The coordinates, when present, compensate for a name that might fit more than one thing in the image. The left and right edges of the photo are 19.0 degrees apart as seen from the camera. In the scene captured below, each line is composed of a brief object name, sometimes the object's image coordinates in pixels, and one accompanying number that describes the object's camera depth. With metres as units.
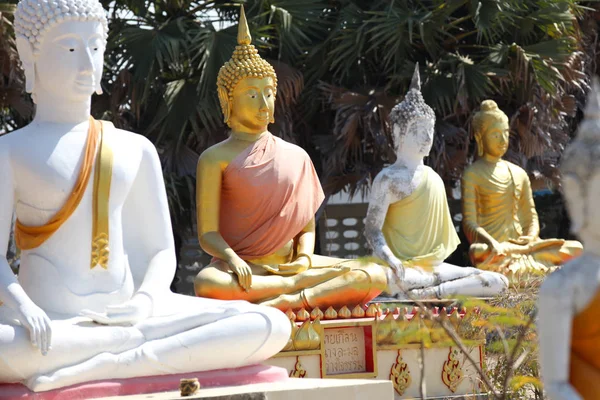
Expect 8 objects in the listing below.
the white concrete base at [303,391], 7.63
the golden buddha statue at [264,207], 10.99
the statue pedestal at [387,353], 10.92
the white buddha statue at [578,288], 4.59
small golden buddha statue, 15.70
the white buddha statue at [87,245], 8.00
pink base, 7.61
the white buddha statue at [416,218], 13.84
